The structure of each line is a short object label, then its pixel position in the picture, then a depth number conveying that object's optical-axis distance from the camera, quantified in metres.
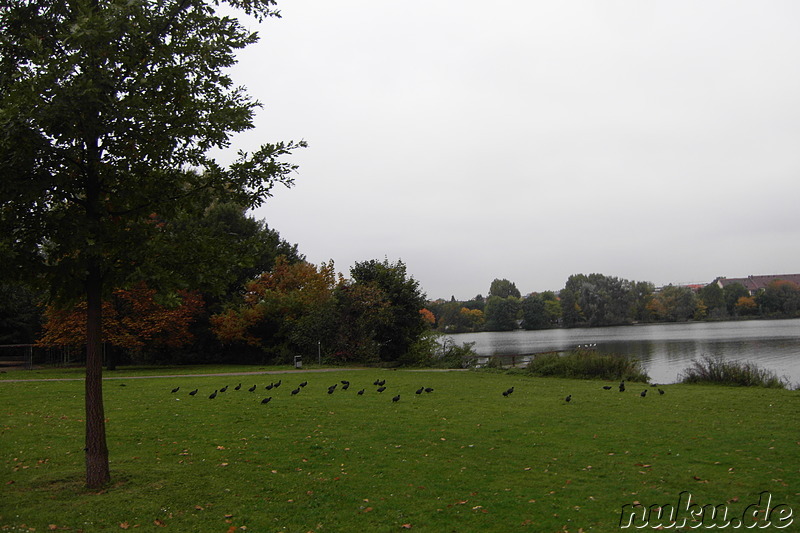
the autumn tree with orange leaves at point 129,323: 28.23
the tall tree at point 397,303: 33.75
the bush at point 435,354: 32.32
